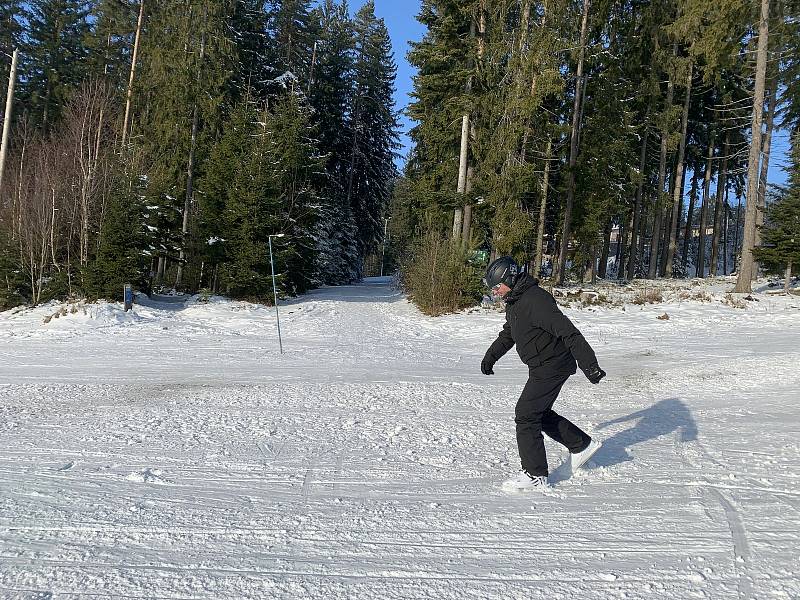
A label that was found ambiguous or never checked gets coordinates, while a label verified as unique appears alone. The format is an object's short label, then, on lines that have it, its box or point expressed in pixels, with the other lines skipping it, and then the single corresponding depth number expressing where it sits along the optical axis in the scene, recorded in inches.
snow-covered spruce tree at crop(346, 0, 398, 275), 1608.0
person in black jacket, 163.3
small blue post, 634.6
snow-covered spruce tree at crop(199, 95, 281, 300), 784.9
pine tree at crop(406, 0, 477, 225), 852.0
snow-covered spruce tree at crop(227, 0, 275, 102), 984.3
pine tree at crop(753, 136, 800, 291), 680.4
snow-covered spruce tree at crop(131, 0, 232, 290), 894.4
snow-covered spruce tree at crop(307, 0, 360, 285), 1382.9
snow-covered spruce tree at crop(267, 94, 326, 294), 852.0
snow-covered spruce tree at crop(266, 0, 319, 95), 1389.0
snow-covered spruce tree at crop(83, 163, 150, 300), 679.1
